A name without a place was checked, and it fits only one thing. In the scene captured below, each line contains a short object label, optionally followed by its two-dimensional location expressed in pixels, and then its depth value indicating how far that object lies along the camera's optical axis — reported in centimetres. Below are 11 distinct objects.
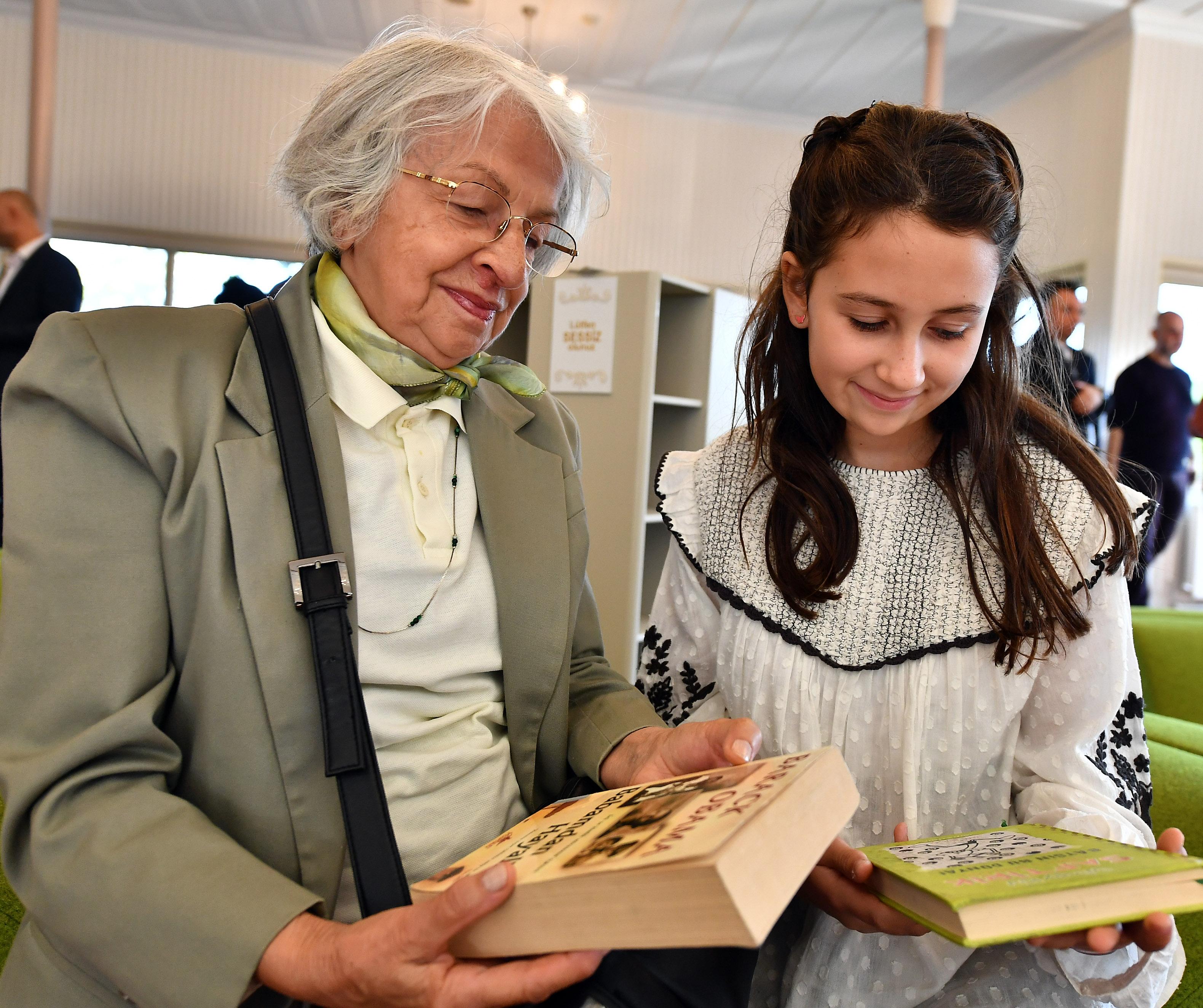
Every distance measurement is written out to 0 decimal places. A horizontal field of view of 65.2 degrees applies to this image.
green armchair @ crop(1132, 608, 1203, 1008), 128
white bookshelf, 355
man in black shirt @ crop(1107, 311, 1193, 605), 558
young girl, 105
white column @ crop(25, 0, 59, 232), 546
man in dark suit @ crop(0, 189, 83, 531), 421
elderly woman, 81
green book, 67
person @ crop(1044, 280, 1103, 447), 271
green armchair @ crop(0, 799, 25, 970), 112
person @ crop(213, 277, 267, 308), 412
